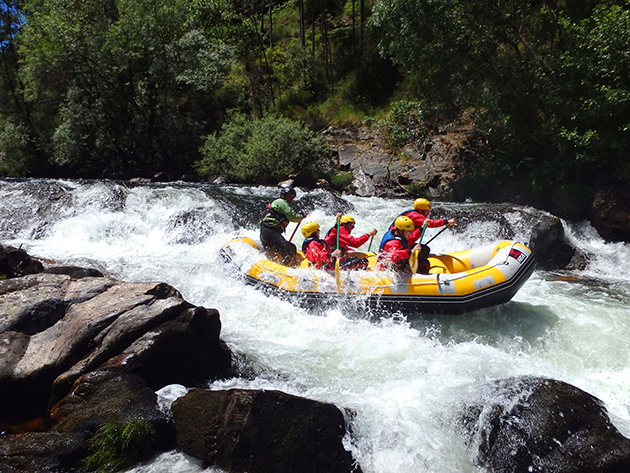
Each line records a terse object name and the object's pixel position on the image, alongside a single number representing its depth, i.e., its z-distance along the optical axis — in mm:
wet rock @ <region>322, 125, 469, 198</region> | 13195
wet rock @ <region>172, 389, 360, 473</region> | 3150
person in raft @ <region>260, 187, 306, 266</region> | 6832
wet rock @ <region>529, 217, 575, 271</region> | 8820
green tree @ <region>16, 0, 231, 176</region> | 17219
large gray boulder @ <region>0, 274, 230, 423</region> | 3693
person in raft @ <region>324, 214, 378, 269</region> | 6242
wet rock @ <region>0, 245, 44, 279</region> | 5609
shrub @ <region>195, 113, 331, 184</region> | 15406
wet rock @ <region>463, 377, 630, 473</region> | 3160
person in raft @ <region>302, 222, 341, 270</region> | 6270
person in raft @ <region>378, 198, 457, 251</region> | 5977
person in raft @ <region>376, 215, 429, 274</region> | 5816
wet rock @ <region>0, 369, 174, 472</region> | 2961
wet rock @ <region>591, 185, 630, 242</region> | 9359
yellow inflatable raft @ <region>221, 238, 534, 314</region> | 5609
